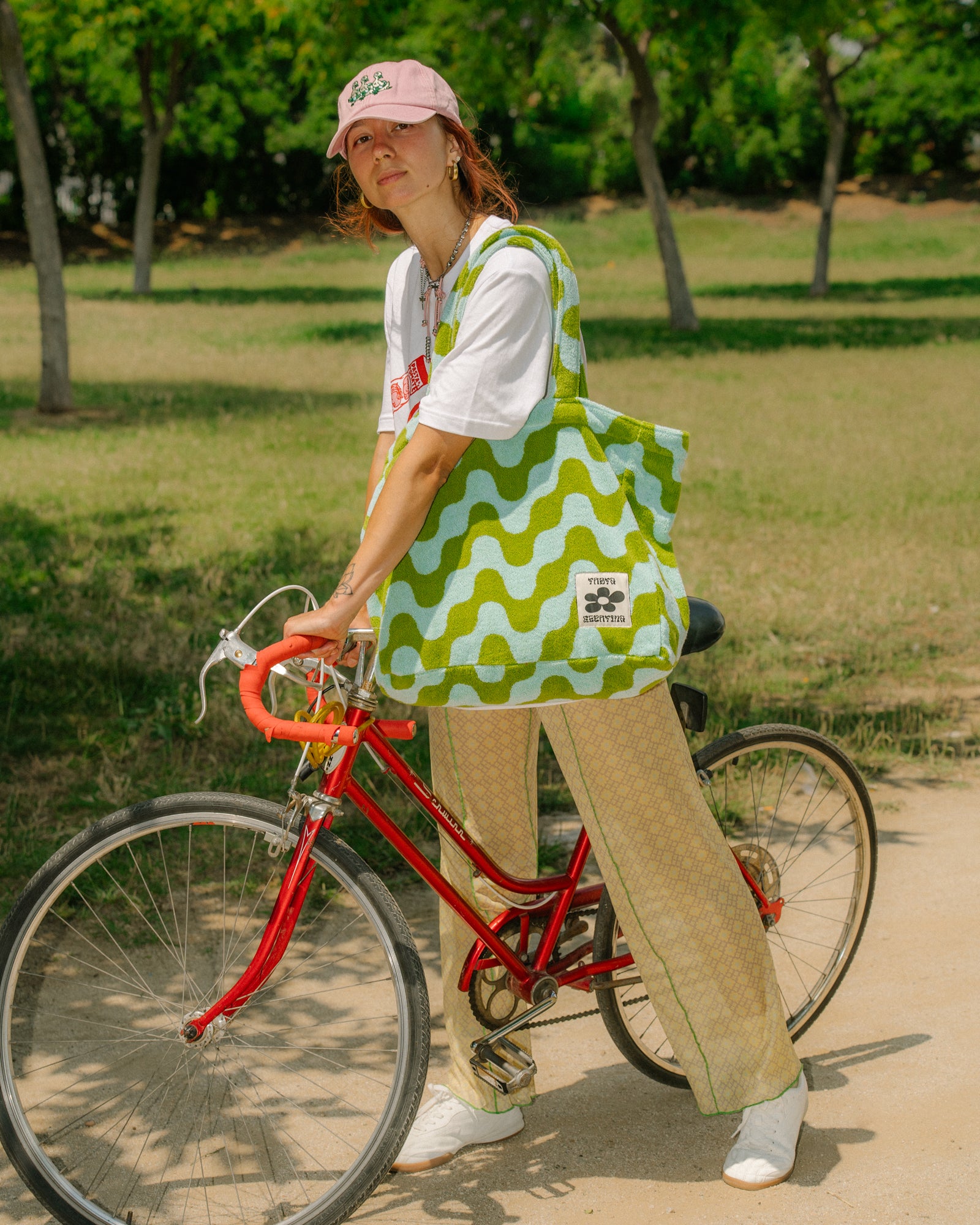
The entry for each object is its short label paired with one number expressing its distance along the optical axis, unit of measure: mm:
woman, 2309
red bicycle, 2424
